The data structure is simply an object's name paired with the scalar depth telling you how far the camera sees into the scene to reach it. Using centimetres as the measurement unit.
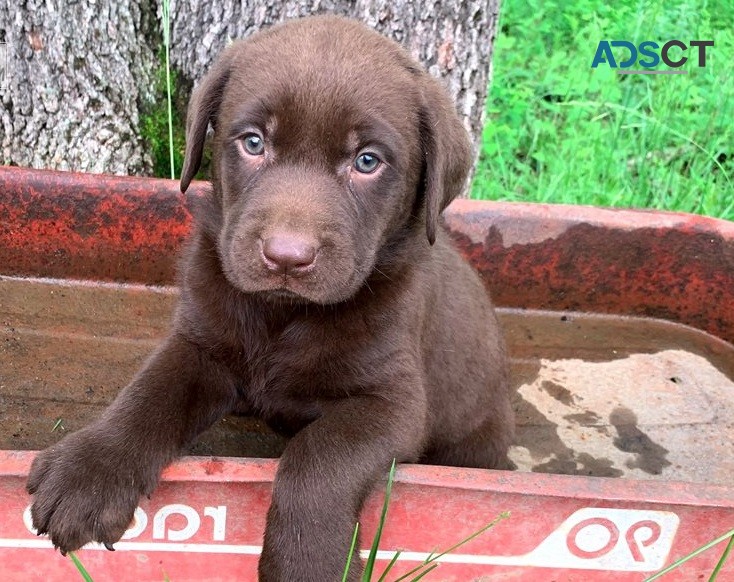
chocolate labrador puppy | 41
